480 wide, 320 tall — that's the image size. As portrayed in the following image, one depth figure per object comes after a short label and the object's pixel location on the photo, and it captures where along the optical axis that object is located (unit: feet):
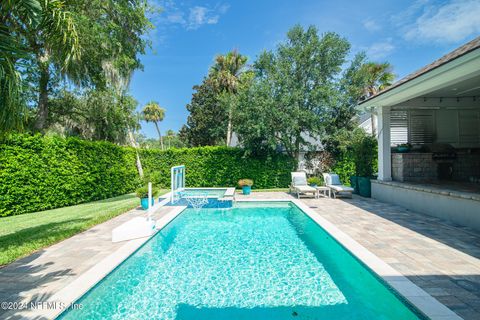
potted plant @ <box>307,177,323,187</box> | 45.39
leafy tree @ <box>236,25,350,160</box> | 47.32
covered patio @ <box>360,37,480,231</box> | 25.64
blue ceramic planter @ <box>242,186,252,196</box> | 46.34
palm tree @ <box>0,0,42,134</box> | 11.91
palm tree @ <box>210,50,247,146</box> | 80.33
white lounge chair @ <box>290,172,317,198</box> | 40.34
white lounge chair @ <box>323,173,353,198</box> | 38.81
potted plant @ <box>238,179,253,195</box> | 46.09
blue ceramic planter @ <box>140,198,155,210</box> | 32.11
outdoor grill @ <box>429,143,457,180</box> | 34.24
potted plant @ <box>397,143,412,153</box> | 35.14
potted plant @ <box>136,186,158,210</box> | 32.12
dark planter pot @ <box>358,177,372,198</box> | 39.50
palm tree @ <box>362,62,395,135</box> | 59.52
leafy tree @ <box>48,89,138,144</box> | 44.60
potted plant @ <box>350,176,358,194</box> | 42.95
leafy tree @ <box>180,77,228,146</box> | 92.07
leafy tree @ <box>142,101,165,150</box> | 139.64
